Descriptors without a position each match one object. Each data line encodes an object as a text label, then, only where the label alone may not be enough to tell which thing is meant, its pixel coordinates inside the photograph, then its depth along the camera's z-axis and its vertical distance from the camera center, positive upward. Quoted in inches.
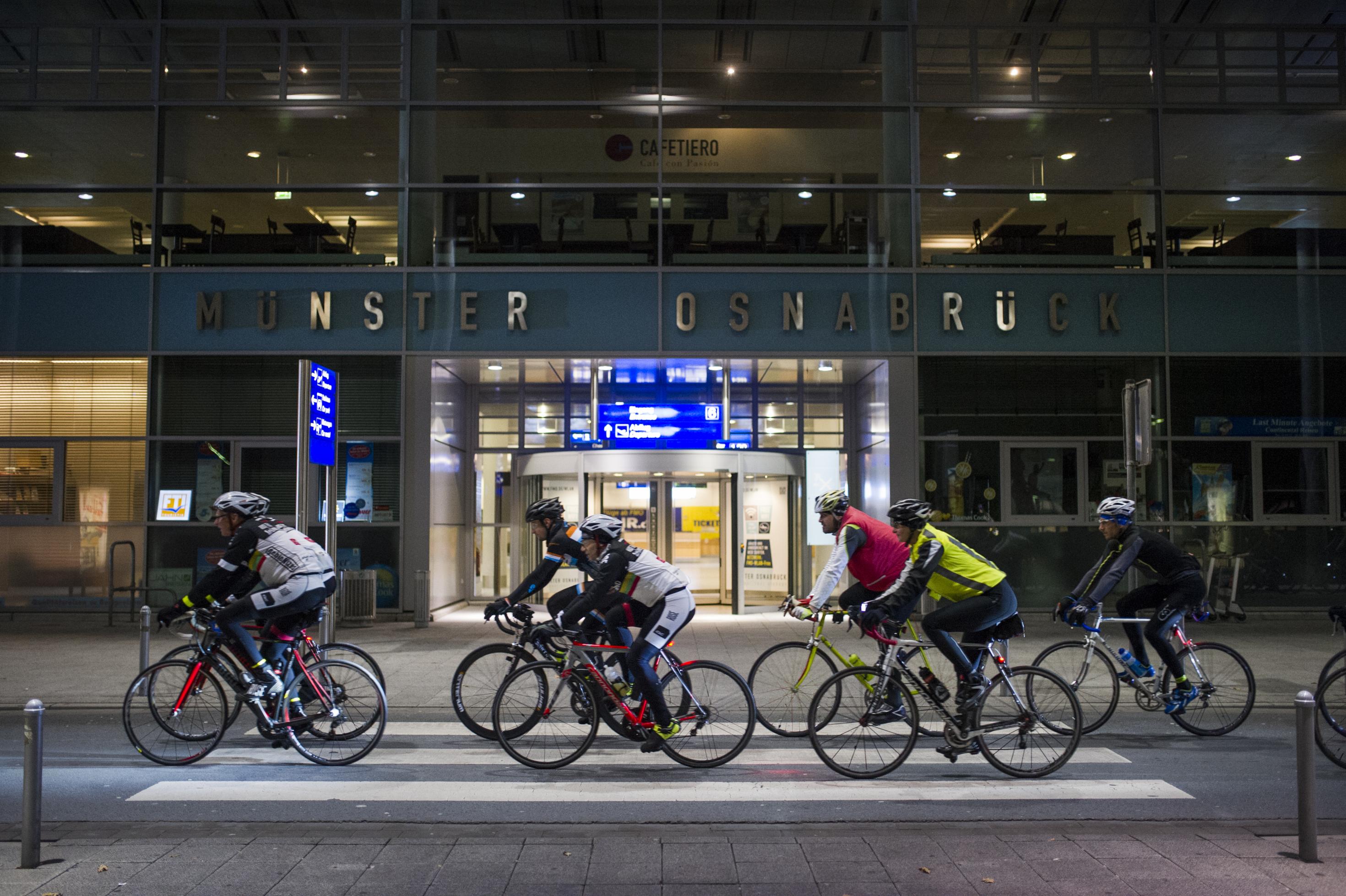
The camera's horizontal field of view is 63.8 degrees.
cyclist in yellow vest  295.6 -27.0
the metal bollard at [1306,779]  214.8 -57.2
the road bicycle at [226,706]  308.5 -61.0
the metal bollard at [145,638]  381.4 -51.2
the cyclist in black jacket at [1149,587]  335.6 -29.4
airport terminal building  683.4 +159.2
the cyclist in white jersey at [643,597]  292.7 -28.8
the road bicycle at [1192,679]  340.2 -59.5
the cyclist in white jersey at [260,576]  306.8 -24.0
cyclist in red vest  338.3 -18.2
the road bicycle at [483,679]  318.3 -55.4
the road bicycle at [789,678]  341.1 -58.8
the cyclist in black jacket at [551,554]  314.8 -18.3
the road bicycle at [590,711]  297.9 -61.0
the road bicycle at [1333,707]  310.7 -62.0
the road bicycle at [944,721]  287.0 -61.1
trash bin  661.3 -63.2
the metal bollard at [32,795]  212.8 -59.1
